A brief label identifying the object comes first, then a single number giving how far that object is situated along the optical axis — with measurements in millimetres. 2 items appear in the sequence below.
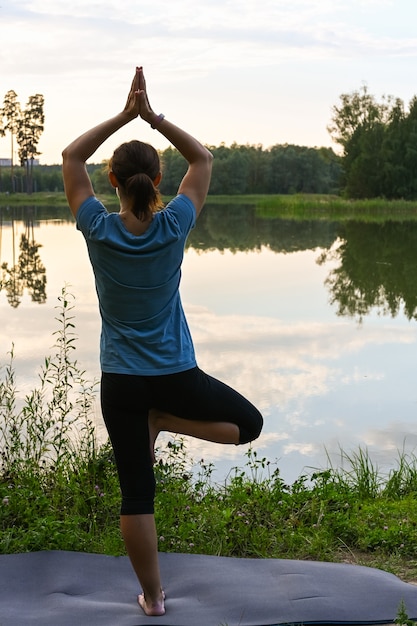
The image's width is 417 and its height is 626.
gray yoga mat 3156
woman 2920
